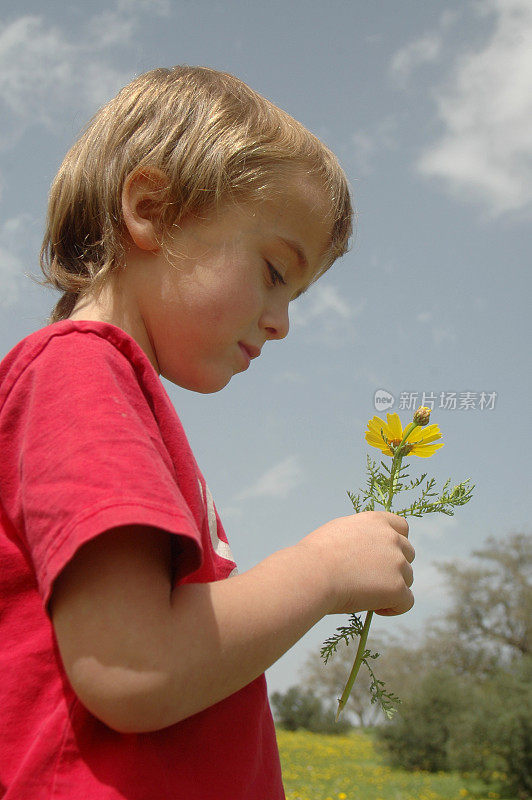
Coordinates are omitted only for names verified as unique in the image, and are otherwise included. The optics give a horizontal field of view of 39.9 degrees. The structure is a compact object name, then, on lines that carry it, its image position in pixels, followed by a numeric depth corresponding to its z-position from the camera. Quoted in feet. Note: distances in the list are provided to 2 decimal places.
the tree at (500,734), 47.62
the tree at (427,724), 55.01
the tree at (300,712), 74.90
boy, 2.54
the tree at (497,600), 65.62
